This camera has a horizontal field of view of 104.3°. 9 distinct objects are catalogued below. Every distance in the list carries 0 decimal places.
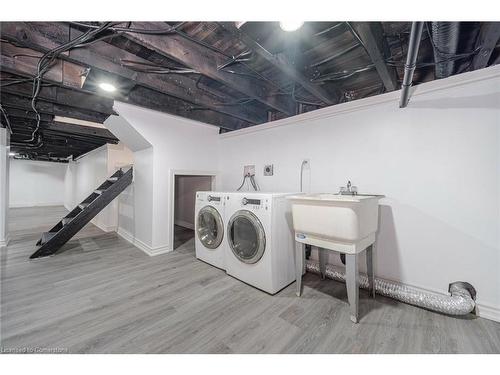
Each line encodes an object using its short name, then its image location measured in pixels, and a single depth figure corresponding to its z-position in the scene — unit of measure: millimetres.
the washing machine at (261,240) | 2059
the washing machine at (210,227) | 2572
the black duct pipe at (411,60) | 1090
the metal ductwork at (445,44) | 1236
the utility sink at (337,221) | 1595
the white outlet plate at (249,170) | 3420
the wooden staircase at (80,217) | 3013
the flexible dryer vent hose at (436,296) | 1644
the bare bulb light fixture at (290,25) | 1161
